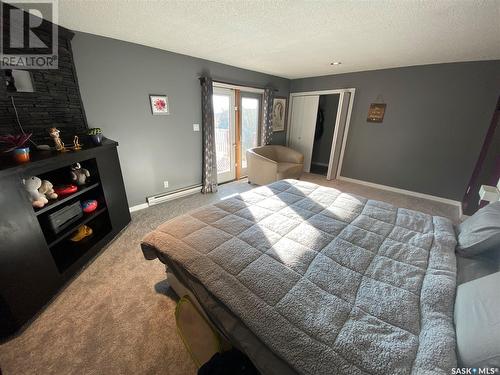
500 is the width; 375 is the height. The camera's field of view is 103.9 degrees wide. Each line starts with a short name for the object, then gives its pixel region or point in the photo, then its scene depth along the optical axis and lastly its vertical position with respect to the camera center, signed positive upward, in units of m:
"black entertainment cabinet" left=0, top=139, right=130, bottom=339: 1.28 -0.94
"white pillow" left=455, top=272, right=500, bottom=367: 0.66 -0.74
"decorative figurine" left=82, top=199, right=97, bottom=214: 2.06 -0.96
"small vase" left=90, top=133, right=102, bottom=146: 2.12 -0.29
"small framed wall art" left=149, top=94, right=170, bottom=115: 2.83 +0.10
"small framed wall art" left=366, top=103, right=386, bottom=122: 3.82 +0.11
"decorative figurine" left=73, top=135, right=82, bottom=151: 1.94 -0.33
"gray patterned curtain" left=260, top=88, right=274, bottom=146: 4.30 -0.06
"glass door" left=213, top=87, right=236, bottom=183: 3.67 -0.35
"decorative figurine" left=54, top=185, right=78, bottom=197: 1.81 -0.71
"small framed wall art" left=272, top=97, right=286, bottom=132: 4.74 +0.03
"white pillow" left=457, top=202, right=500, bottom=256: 1.18 -0.67
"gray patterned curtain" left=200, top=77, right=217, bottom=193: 3.24 -0.42
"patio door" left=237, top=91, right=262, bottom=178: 4.09 -0.22
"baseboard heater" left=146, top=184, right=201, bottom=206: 3.17 -1.33
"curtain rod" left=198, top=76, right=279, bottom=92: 3.19 +0.54
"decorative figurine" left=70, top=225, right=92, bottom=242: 2.05 -1.25
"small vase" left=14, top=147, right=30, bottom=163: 1.44 -0.33
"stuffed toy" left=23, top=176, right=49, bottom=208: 1.50 -0.60
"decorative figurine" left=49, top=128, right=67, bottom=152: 1.79 -0.26
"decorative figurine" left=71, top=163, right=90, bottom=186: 1.97 -0.62
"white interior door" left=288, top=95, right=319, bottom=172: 4.67 -0.18
